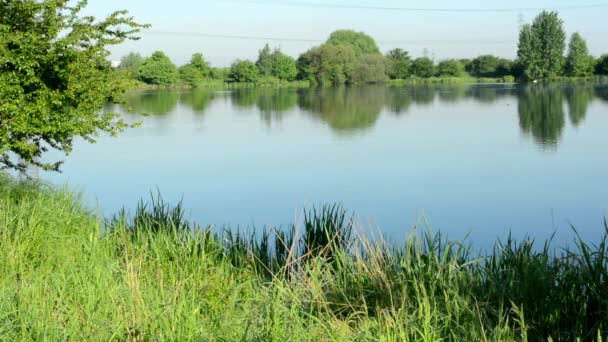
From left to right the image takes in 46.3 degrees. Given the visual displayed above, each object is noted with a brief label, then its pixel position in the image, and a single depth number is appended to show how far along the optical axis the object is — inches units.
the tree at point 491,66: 3410.4
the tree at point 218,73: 3255.2
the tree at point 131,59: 3095.5
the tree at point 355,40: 3839.8
